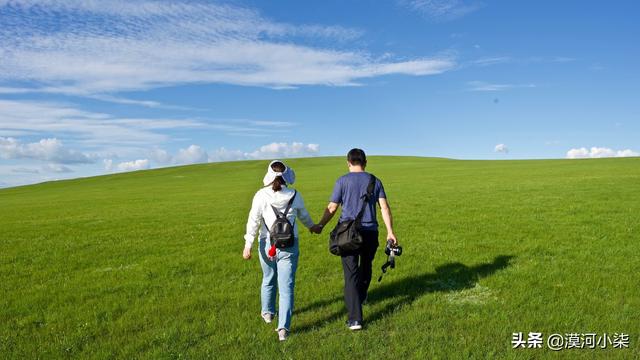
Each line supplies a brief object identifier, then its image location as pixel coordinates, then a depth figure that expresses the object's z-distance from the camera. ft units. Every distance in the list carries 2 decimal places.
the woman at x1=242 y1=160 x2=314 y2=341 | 24.39
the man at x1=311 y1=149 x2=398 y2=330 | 25.84
